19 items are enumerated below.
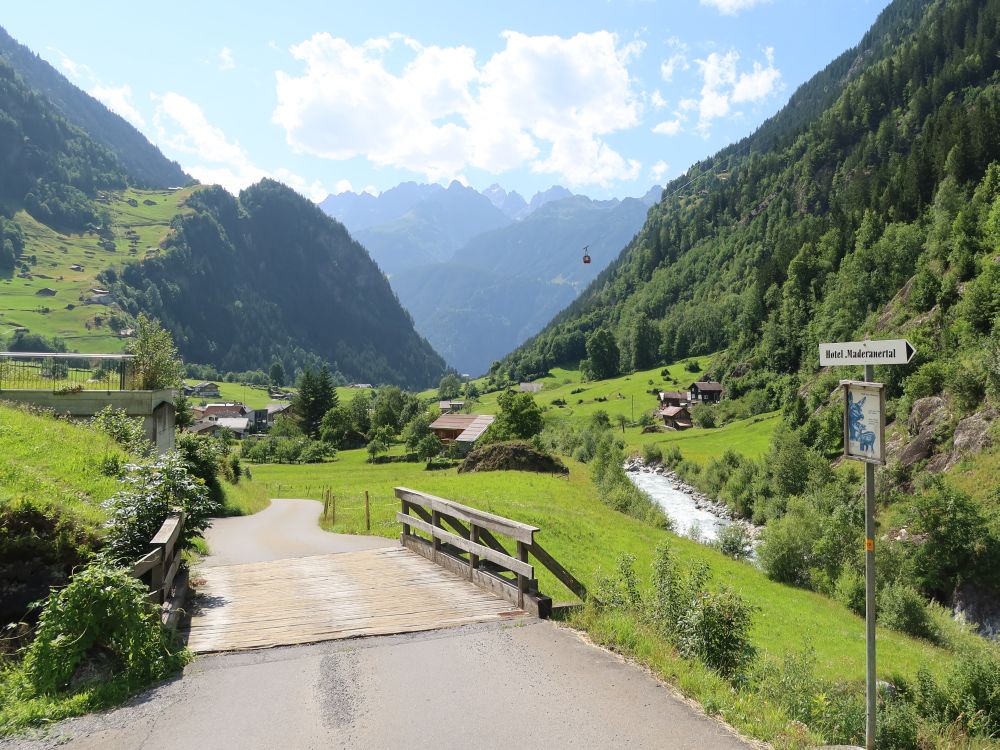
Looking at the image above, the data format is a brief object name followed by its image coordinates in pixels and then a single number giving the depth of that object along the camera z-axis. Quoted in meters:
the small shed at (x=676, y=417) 116.62
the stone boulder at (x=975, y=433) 49.06
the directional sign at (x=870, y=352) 7.26
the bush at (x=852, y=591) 35.38
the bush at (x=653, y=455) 93.59
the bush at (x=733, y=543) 45.22
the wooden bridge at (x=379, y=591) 10.50
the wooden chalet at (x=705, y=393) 127.69
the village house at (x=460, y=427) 99.25
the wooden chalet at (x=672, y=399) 127.94
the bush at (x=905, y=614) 32.59
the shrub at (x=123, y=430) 21.08
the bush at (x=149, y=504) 10.34
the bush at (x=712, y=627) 10.38
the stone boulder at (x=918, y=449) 55.00
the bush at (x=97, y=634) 7.79
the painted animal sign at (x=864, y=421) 7.39
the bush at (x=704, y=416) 113.75
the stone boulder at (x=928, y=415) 55.84
